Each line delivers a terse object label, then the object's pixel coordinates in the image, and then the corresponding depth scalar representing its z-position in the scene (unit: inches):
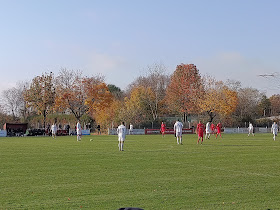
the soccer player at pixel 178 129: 1232.3
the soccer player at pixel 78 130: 1547.6
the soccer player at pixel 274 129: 1535.4
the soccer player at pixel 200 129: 1265.3
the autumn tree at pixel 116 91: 4313.0
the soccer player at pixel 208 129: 1667.3
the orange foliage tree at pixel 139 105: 2689.7
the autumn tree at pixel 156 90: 3189.0
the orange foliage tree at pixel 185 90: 3137.3
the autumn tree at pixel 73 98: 2662.4
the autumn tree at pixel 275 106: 4554.6
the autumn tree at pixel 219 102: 2908.5
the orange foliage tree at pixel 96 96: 2694.4
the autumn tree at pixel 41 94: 2664.9
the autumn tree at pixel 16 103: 3469.5
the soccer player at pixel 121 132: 954.7
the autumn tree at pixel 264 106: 4466.0
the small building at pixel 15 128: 2308.1
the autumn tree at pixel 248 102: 3596.0
